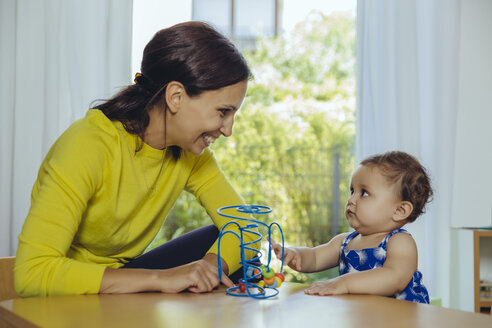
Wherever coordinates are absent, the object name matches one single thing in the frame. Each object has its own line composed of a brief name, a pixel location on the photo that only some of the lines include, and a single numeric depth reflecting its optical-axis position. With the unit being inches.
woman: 46.2
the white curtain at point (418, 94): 106.7
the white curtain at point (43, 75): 90.0
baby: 54.4
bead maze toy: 46.0
